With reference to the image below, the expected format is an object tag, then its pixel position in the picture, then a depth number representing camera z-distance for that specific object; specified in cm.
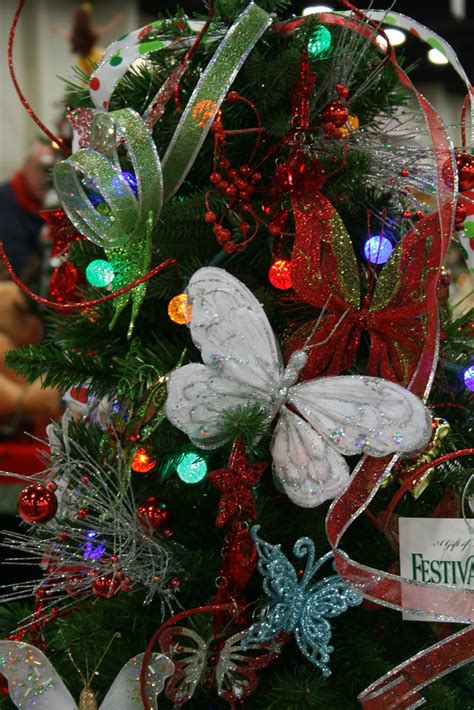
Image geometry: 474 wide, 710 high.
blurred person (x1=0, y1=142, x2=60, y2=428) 185
